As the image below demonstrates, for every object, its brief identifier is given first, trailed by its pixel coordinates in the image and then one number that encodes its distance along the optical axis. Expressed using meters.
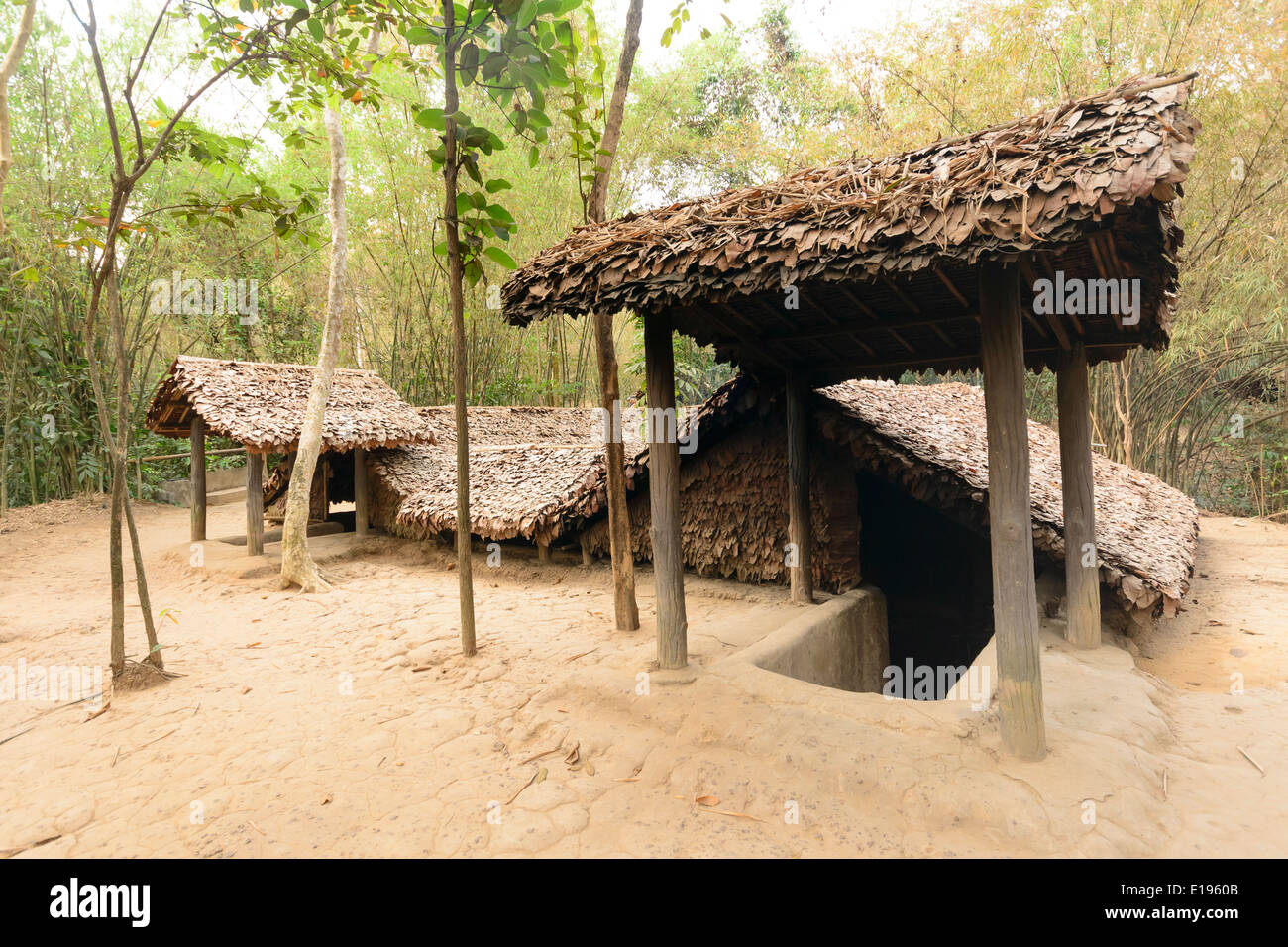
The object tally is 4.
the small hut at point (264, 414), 7.43
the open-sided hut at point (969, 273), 2.06
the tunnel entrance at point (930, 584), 6.71
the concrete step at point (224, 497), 13.20
